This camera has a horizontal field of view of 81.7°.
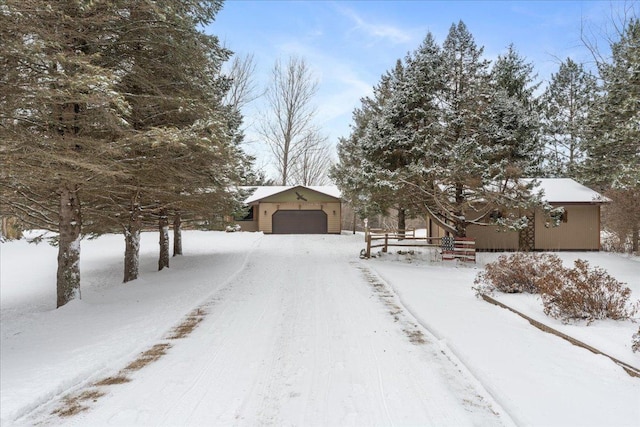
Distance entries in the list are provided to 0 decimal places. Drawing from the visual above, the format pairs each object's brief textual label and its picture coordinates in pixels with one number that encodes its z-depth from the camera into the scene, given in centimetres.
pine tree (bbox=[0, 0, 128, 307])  492
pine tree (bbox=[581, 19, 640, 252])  1141
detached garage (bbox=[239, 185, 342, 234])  2722
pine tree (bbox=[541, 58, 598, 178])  2444
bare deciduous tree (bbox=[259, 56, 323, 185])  2988
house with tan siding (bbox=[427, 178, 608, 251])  1742
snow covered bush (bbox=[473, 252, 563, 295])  716
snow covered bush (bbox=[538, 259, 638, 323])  514
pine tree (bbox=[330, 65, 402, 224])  1329
